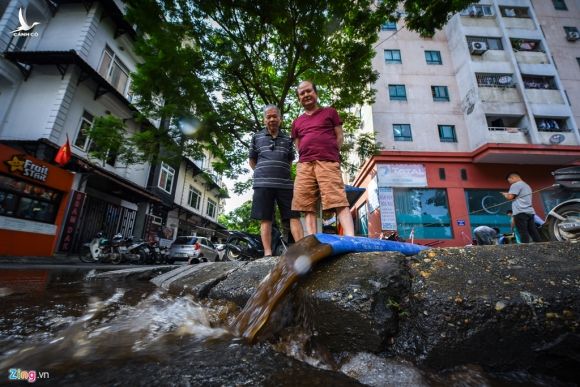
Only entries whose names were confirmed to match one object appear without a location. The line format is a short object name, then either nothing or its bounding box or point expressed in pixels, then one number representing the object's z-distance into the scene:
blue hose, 1.63
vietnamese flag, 8.43
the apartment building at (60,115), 7.76
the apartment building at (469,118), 11.86
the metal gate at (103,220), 10.40
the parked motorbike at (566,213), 3.39
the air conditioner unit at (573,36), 15.77
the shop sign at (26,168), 7.16
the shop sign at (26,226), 7.16
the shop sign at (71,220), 9.09
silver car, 10.77
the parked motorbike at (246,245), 4.83
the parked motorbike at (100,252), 8.36
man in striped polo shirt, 3.11
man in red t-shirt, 2.50
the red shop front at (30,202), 7.18
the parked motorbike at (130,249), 8.81
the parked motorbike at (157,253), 9.80
